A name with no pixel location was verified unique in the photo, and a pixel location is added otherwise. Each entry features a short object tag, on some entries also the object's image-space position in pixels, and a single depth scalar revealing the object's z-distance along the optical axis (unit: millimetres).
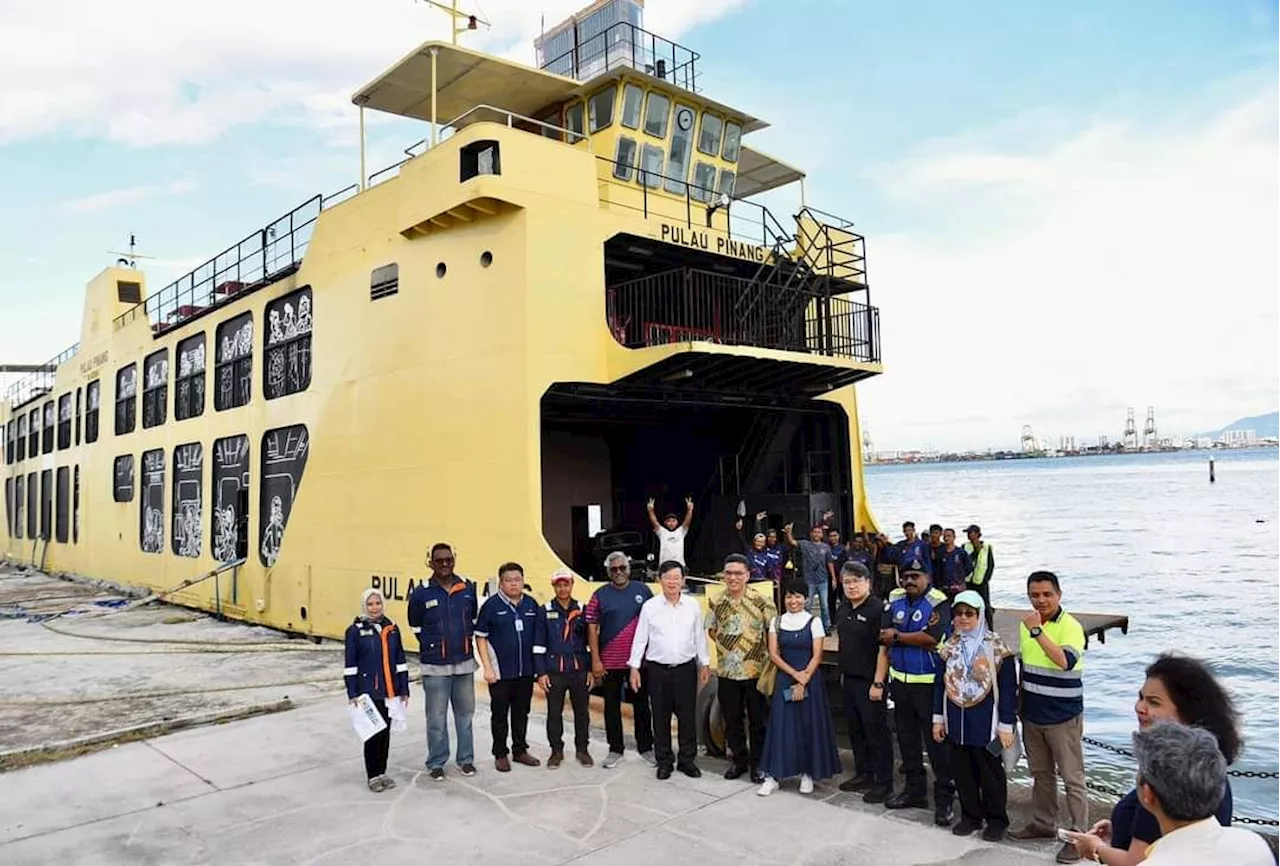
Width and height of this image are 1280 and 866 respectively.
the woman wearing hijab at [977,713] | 5250
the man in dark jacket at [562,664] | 6938
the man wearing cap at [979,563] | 12359
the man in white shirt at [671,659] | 6652
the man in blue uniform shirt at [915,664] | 5762
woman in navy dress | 6211
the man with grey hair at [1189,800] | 2422
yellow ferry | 11195
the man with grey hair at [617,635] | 7102
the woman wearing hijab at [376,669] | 6348
